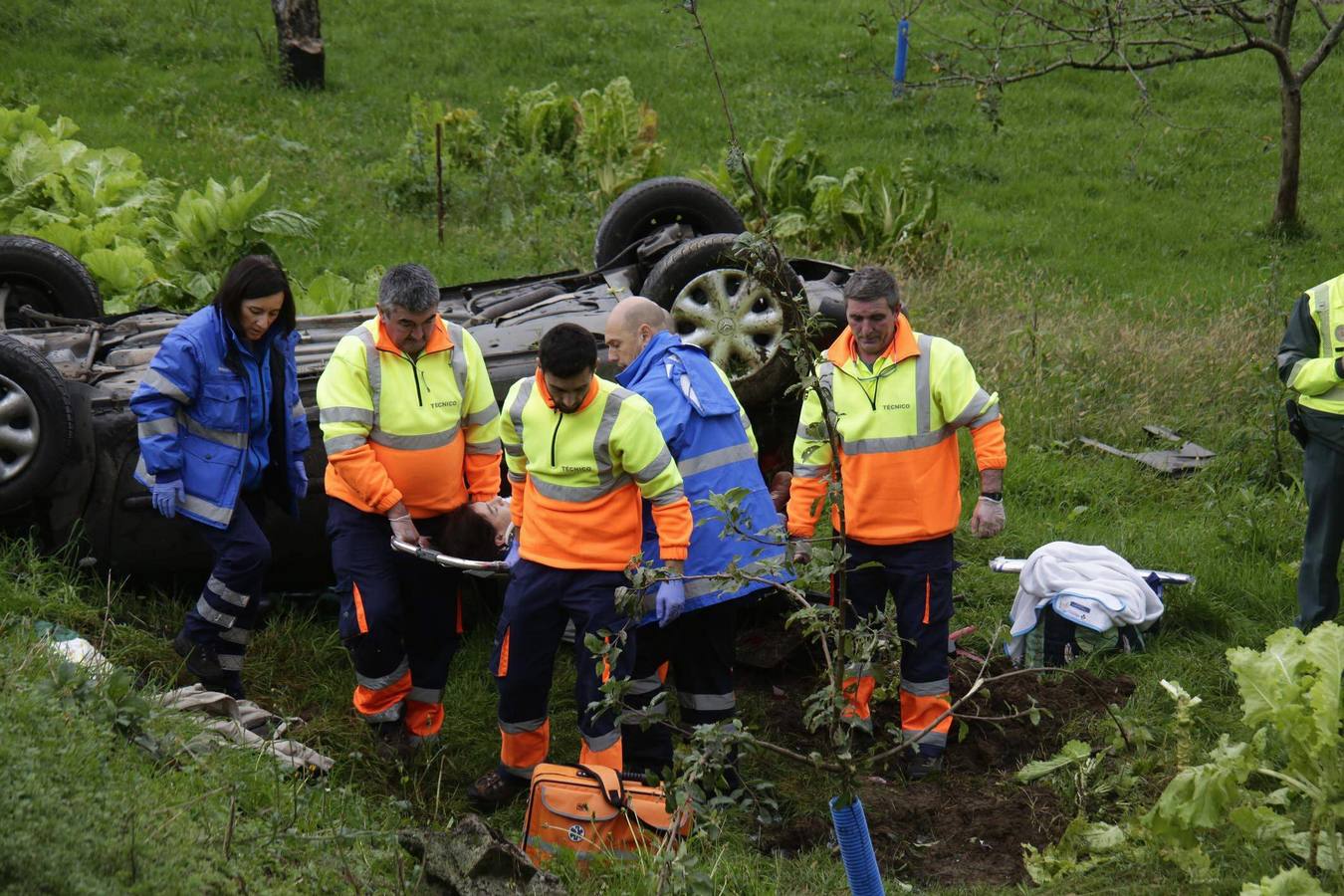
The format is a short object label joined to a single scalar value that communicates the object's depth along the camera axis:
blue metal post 35.45
